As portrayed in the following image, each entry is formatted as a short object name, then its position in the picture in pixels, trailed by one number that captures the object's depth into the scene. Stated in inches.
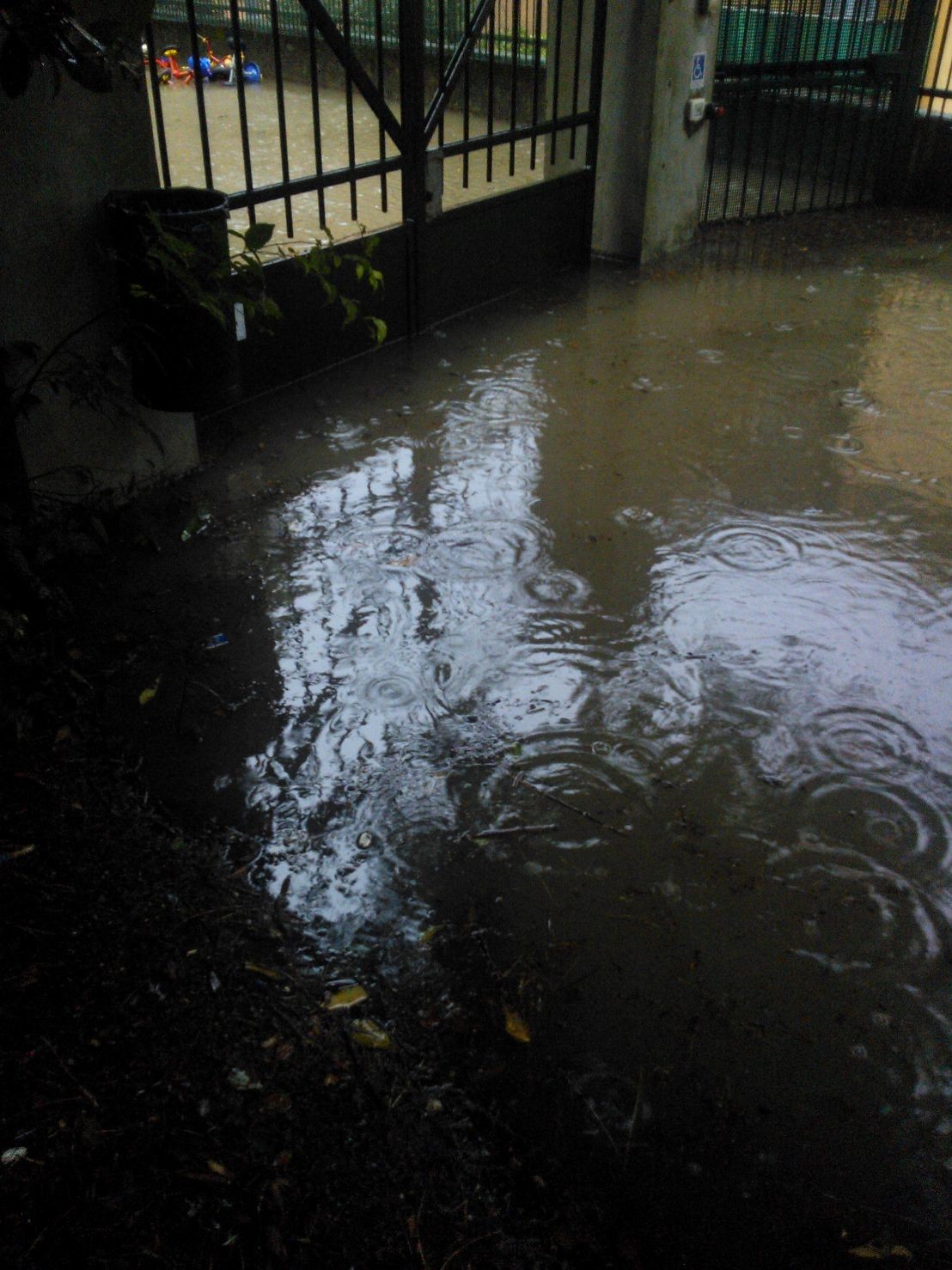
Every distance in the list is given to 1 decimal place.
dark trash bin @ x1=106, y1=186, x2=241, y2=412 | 168.7
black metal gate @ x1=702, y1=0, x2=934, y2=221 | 354.0
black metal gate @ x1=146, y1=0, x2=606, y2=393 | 235.0
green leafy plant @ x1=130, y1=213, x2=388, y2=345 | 165.8
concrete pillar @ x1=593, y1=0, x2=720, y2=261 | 300.2
